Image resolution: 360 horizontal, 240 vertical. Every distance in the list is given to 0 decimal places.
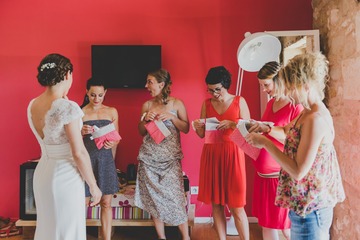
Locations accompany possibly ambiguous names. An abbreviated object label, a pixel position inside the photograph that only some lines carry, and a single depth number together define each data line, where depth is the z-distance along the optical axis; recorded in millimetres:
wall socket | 3519
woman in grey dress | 2721
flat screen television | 3359
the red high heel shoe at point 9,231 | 3193
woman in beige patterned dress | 2771
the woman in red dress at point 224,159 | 2520
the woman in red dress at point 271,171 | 2145
